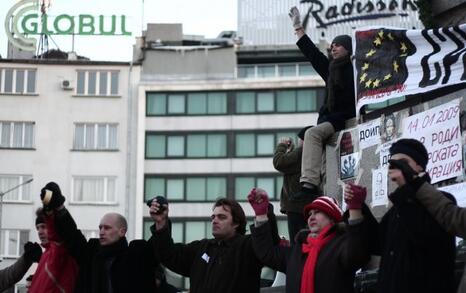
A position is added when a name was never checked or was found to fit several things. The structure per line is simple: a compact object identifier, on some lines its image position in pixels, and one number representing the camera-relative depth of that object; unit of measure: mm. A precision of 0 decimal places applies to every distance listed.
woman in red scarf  6250
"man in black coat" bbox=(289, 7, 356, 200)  9586
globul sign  55853
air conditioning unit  51344
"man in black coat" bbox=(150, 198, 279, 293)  7547
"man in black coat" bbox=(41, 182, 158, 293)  8133
